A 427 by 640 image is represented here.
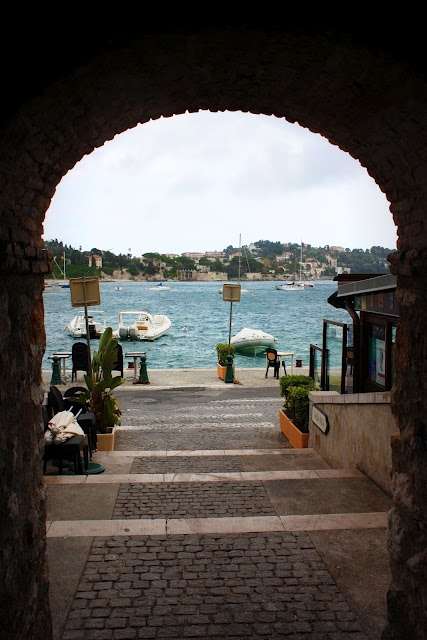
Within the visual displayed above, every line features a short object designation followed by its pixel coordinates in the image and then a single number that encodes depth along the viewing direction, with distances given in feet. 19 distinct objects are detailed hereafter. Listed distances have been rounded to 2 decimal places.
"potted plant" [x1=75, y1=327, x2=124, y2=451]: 33.91
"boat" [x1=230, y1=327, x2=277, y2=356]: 118.52
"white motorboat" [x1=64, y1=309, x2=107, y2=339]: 139.57
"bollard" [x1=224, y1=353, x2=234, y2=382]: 58.54
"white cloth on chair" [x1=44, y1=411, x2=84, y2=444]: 25.80
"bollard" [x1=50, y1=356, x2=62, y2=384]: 58.59
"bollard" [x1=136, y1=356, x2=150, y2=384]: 58.65
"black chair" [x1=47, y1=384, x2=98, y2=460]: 30.60
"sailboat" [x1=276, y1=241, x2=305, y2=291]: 534.37
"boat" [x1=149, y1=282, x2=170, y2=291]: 497.29
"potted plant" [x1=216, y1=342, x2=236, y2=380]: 61.57
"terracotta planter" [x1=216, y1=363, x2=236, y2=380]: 60.90
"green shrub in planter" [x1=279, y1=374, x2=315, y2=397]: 39.26
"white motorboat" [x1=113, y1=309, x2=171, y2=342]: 145.18
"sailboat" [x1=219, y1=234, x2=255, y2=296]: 485.97
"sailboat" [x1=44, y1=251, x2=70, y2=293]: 443.61
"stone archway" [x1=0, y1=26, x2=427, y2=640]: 11.22
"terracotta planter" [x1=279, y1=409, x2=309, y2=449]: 35.12
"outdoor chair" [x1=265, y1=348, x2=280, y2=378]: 61.31
